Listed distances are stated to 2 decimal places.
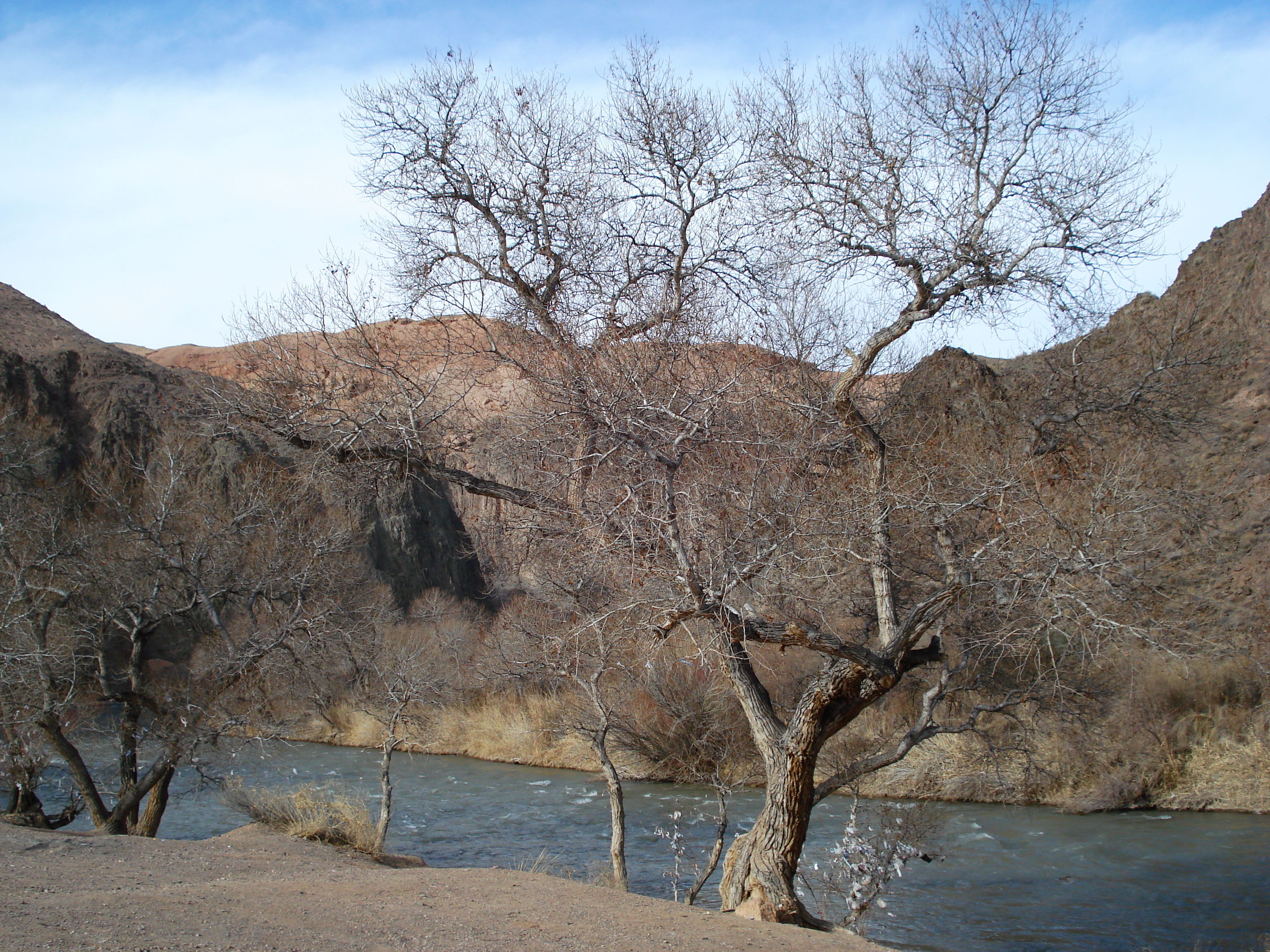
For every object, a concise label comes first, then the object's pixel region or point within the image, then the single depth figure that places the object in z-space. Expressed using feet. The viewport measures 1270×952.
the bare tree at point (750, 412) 20.74
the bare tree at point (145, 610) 32.58
